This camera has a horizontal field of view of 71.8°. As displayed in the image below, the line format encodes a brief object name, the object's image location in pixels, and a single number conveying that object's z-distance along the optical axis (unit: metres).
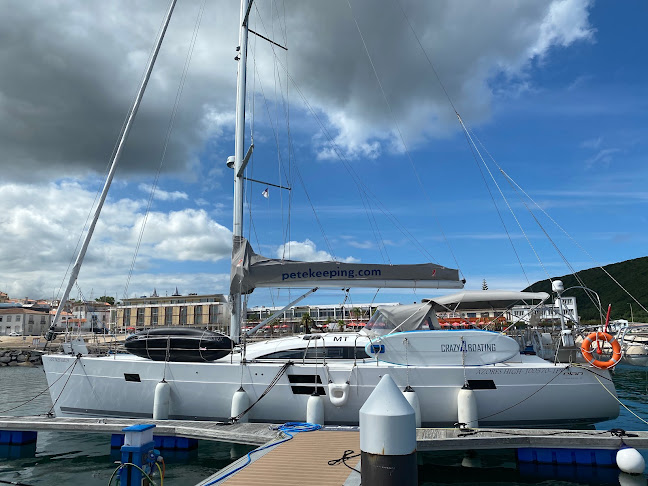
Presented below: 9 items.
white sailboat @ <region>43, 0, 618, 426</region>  9.06
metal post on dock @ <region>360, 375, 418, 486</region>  3.65
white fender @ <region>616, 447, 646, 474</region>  7.22
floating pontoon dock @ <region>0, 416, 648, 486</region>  6.04
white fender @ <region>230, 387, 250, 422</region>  9.39
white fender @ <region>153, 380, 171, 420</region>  9.80
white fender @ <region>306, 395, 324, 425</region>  9.12
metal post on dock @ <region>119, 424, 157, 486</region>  6.04
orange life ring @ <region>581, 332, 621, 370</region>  8.73
